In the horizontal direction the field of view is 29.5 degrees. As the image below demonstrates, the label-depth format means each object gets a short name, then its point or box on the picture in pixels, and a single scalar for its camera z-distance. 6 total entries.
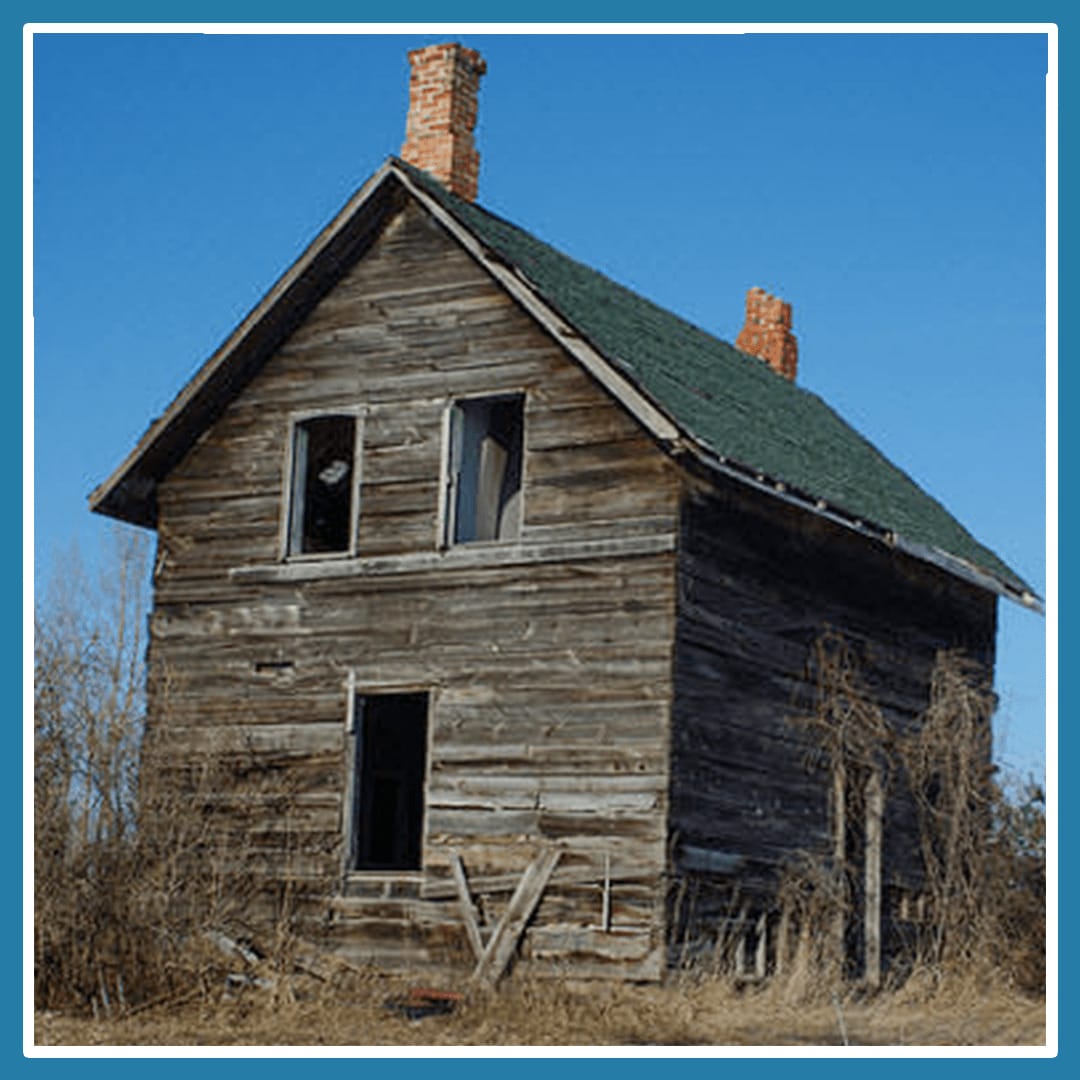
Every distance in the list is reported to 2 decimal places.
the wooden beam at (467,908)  17.16
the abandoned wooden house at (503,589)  17.06
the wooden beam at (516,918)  16.97
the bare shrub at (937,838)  18.58
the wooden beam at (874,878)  19.36
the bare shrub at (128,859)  16.09
